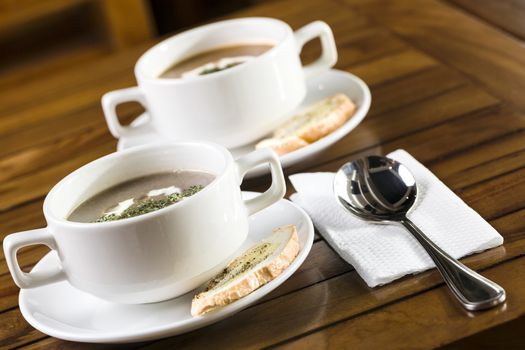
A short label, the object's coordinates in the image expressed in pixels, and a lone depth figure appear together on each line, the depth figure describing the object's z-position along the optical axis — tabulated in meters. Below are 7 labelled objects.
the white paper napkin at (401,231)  0.67
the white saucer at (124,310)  0.65
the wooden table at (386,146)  0.65
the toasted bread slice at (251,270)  0.65
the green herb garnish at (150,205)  0.68
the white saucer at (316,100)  0.79
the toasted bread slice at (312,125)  0.81
